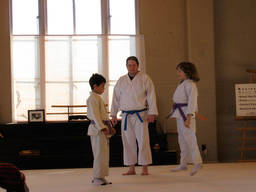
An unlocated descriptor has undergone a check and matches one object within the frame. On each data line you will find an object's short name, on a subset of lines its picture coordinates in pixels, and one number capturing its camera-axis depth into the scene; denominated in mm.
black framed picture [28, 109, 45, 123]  9882
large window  10291
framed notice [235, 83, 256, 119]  9751
